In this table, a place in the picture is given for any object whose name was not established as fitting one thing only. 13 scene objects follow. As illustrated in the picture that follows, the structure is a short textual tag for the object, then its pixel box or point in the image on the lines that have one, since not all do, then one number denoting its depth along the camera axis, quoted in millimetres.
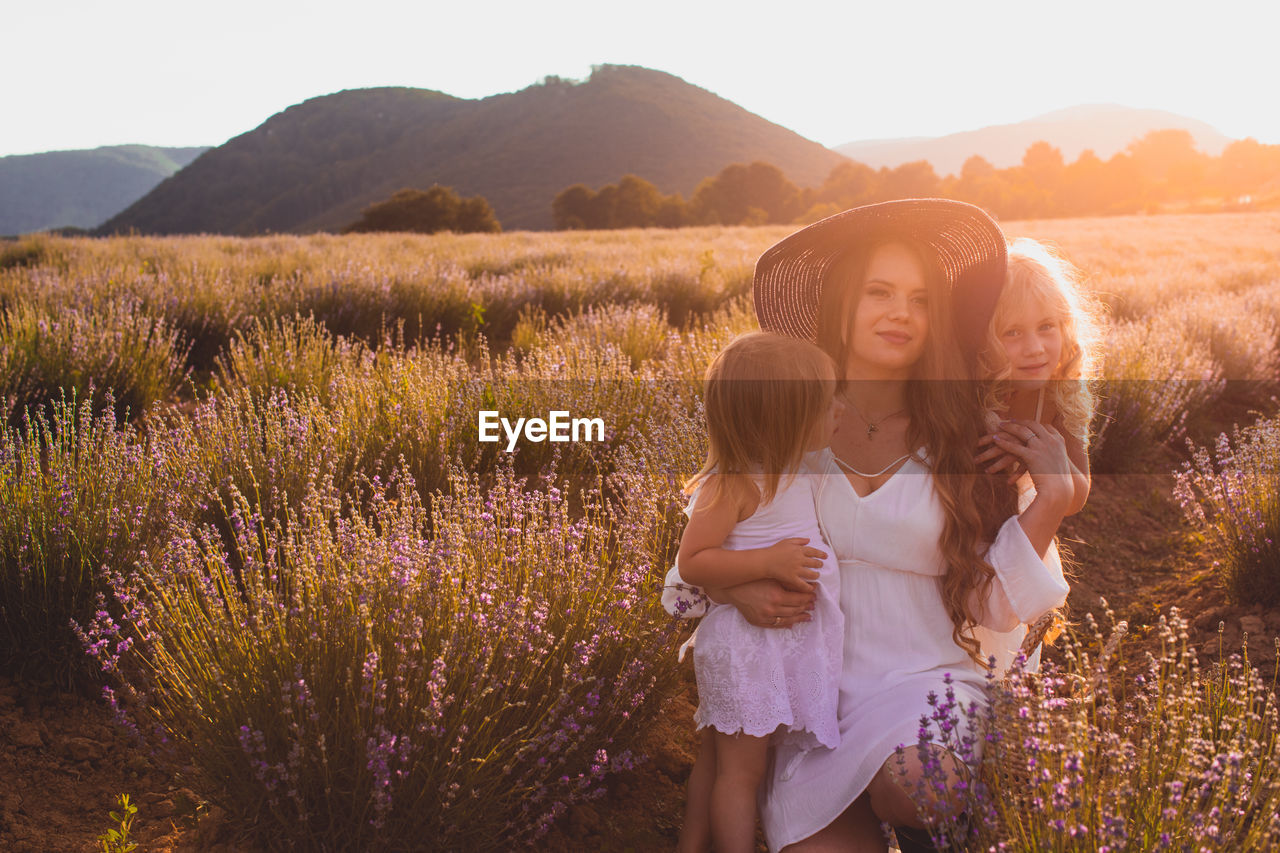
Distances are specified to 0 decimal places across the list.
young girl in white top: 1968
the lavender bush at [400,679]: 1810
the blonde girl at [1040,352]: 2389
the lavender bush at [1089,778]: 1364
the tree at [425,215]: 42156
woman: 1965
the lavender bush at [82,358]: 4492
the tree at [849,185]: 54969
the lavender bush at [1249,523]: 3221
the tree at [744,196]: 52562
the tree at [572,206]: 50188
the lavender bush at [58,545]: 2545
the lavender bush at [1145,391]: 4957
